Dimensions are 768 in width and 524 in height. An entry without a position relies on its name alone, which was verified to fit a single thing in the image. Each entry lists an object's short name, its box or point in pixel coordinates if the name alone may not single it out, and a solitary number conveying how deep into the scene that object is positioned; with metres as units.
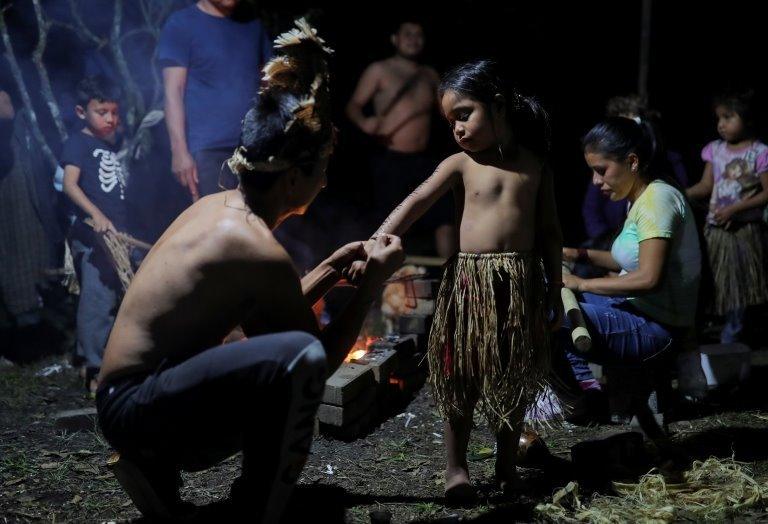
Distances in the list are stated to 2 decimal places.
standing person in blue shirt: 5.58
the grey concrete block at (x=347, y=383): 4.19
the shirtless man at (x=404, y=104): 6.70
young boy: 5.34
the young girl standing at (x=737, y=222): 5.75
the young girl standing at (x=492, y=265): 3.38
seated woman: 3.88
